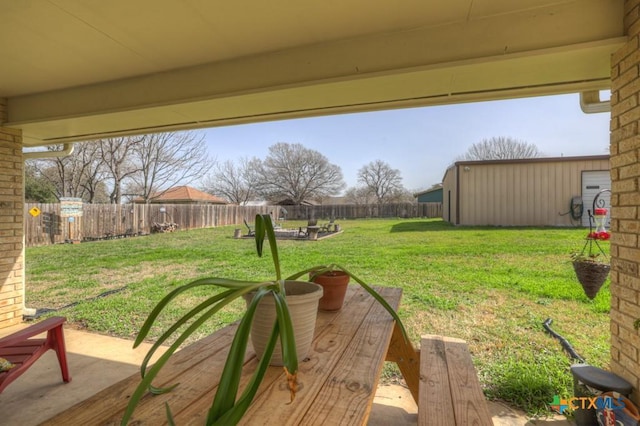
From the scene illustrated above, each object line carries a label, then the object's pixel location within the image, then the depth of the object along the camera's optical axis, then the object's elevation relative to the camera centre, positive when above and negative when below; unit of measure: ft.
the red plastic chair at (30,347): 6.14 -3.02
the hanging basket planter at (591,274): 7.69 -1.54
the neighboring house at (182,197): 81.41 +3.49
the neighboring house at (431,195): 80.66 +4.24
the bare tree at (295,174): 109.09 +12.70
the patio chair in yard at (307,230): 34.93 -2.15
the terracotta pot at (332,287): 4.59 -1.11
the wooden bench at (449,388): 4.09 -2.62
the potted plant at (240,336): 1.89 -0.88
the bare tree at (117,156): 53.26 +9.19
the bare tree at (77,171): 52.75 +6.67
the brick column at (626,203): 5.23 +0.15
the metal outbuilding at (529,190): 31.96 +2.32
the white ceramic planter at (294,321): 2.80 -1.01
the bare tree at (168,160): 59.21 +9.51
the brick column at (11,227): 10.75 -0.59
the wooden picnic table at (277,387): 2.31 -1.49
